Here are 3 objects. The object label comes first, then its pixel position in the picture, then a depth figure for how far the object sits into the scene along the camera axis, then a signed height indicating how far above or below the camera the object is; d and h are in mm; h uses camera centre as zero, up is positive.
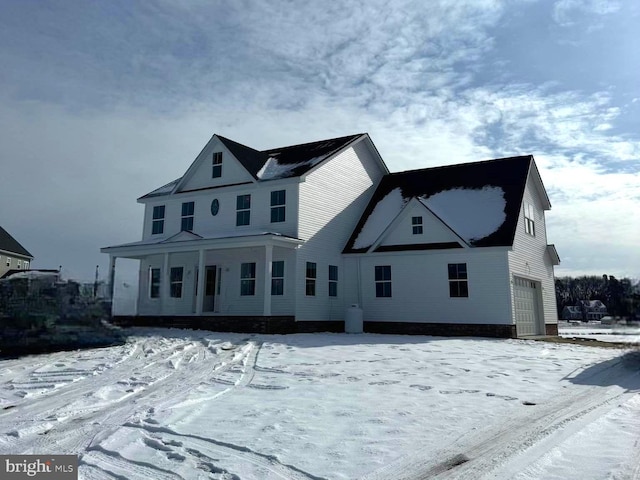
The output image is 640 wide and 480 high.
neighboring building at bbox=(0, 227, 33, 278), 51375 +6535
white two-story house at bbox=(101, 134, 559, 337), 19609 +2837
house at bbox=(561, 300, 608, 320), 66531 +364
